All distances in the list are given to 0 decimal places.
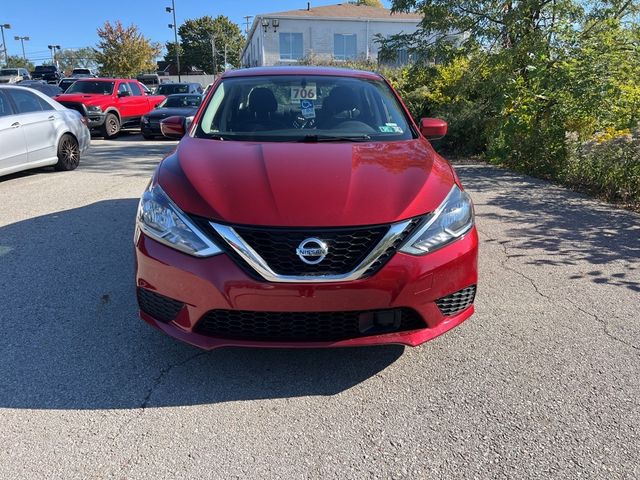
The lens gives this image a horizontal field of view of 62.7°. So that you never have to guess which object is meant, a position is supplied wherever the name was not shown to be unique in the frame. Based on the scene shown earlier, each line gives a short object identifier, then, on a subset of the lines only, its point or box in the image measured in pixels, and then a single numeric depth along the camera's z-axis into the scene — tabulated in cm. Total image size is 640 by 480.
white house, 3906
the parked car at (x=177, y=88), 2012
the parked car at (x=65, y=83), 2558
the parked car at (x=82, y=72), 4381
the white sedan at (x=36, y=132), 781
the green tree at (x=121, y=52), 4866
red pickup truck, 1526
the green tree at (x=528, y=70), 776
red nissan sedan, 256
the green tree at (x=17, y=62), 8506
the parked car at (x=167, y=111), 1505
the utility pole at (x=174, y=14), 4794
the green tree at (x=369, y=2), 5032
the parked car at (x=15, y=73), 3809
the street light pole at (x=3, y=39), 7032
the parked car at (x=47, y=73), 4474
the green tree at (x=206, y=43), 7988
